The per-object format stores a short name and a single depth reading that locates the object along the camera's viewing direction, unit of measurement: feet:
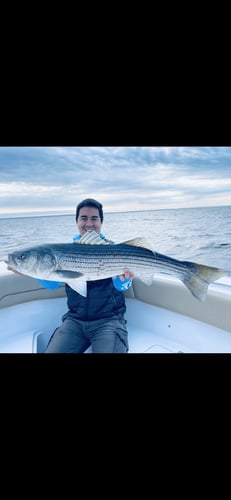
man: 7.01
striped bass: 6.11
